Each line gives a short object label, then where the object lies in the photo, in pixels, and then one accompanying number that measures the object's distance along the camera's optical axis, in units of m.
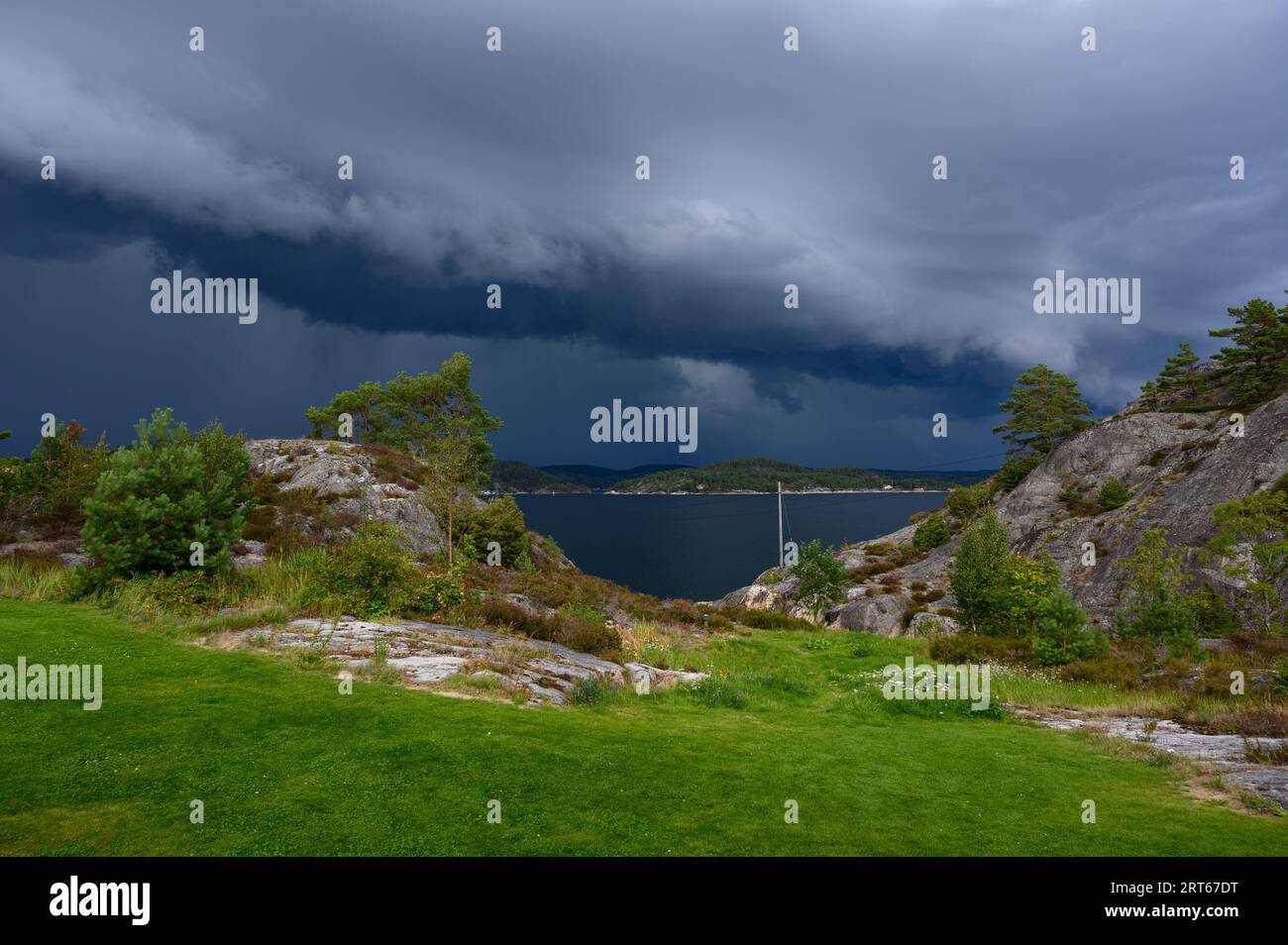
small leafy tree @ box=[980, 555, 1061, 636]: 25.39
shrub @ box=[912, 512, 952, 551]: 77.44
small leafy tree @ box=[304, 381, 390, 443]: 68.69
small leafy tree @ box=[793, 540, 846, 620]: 47.16
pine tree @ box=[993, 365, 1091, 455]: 81.06
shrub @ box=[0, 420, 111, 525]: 26.28
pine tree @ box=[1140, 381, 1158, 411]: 82.31
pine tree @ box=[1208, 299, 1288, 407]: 63.12
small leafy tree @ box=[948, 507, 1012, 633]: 32.16
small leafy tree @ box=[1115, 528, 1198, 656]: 21.48
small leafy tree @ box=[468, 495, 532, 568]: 37.78
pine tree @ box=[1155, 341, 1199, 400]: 79.69
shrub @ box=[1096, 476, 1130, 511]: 60.69
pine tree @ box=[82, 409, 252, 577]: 17.28
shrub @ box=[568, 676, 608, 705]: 12.76
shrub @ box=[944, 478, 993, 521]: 81.19
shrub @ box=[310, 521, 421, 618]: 18.02
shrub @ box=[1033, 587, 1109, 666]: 20.05
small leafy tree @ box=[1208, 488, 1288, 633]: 28.16
